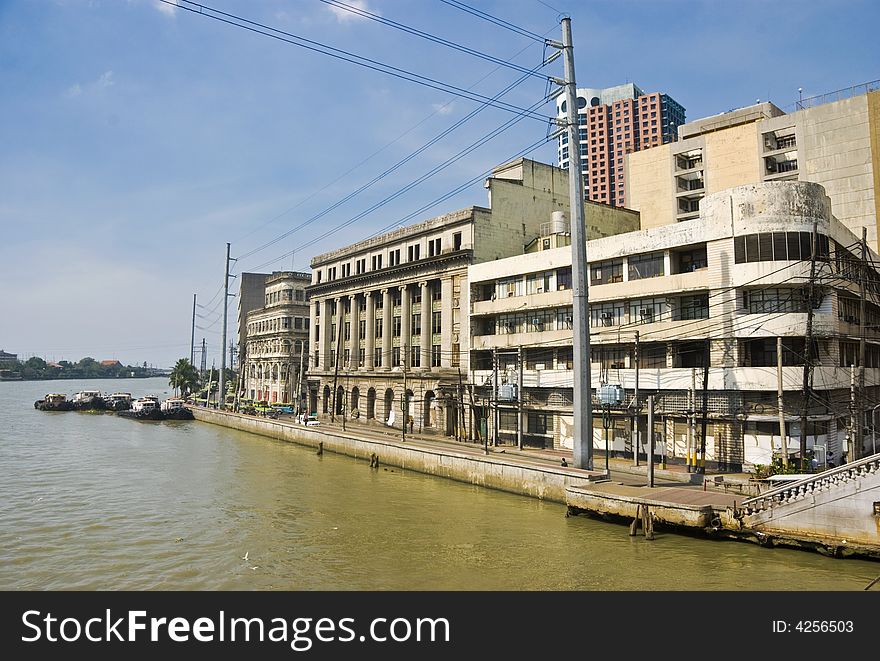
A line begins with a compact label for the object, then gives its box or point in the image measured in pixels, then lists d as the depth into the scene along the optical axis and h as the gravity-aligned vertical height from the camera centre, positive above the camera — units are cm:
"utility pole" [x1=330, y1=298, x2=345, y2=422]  7502 +773
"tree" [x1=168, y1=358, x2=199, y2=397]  13200 +31
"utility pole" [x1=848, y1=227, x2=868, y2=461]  2994 +11
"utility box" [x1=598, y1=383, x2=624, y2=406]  3925 -107
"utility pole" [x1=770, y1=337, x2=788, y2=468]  3041 -127
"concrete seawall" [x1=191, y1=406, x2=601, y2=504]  3234 -563
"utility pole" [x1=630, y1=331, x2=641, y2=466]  3417 -344
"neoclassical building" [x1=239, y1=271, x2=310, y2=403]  9906 +673
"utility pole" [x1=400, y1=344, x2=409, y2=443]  5189 -292
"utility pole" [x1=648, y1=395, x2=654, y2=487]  2938 -296
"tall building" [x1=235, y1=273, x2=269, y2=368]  13038 +1719
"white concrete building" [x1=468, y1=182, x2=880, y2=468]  3350 +307
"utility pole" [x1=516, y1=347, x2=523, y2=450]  4638 -246
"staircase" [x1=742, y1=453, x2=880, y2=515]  2236 -405
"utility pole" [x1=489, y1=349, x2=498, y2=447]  4775 -171
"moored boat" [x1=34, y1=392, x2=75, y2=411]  10450 -459
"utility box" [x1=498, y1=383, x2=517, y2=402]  4781 -108
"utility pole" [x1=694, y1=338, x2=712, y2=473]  3376 -236
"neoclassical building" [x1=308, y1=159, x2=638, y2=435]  5647 +878
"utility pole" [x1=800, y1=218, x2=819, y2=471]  2912 +83
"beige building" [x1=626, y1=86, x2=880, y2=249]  5803 +2349
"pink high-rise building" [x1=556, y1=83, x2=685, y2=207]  16275 +6823
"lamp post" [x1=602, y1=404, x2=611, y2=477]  3694 -231
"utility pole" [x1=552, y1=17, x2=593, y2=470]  3142 +407
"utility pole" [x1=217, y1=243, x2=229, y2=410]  9050 +259
